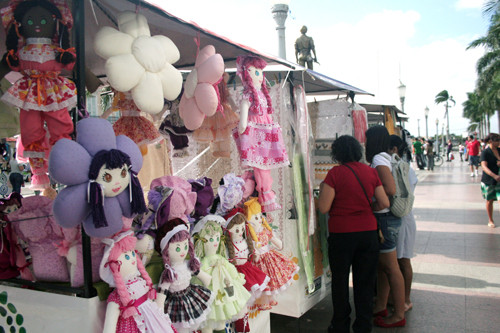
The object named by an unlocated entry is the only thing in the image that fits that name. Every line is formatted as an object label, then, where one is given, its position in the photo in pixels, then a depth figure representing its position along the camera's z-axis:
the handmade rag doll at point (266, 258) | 3.33
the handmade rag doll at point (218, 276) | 2.72
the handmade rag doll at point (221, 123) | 3.83
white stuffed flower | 2.28
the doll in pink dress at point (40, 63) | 2.22
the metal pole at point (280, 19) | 6.08
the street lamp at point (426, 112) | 31.17
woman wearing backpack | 3.82
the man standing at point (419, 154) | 20.64
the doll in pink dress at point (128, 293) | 2.08
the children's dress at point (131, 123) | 3.19
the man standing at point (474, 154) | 16.06
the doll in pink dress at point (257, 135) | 3.49
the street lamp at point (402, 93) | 17.17
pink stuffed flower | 3.03
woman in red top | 3.49
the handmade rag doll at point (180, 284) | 2.44
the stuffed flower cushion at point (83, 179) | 1.91
